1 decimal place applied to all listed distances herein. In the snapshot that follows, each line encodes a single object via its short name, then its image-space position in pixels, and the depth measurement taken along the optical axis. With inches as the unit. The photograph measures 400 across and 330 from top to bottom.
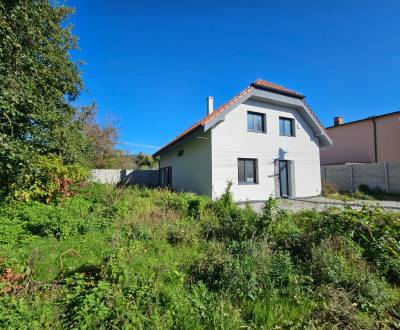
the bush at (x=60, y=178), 250.1
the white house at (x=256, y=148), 439.8
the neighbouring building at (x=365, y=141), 676.1
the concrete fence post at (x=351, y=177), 592.7
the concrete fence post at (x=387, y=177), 529.0
